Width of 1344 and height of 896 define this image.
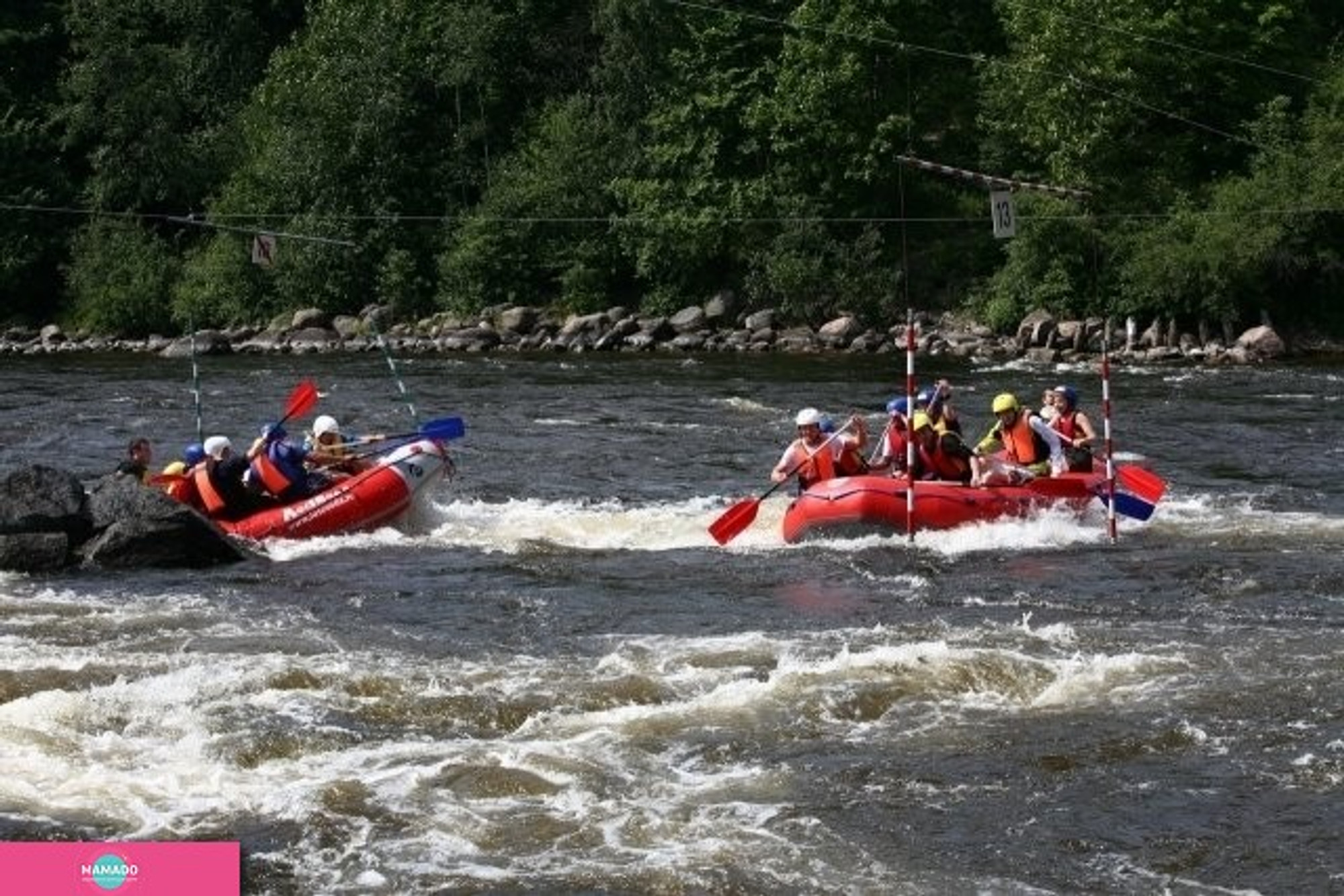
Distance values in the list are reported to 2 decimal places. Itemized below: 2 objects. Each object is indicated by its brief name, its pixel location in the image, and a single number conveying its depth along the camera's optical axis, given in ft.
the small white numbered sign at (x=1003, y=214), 106.22
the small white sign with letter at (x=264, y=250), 124.59
